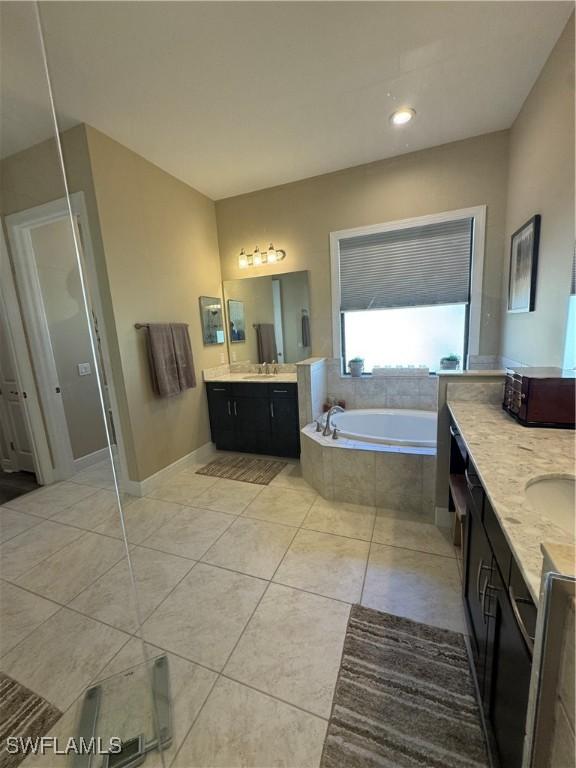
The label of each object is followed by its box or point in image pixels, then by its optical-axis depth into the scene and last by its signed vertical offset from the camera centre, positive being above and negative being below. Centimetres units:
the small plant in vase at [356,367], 326 -41
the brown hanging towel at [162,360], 271 -18
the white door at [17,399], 262 -47
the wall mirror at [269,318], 343 +19
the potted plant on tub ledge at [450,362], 293 -37
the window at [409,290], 286 +36
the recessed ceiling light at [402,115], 222 +156
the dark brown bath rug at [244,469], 293 -136
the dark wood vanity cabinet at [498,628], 67 -83
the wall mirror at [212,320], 344 +20
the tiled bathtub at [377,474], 222 -112
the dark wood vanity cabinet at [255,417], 316 -89
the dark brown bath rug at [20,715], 110 -141
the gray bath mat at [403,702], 100 -139
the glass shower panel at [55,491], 117 -132
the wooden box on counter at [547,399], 135 -37
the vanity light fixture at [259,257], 343 +88
